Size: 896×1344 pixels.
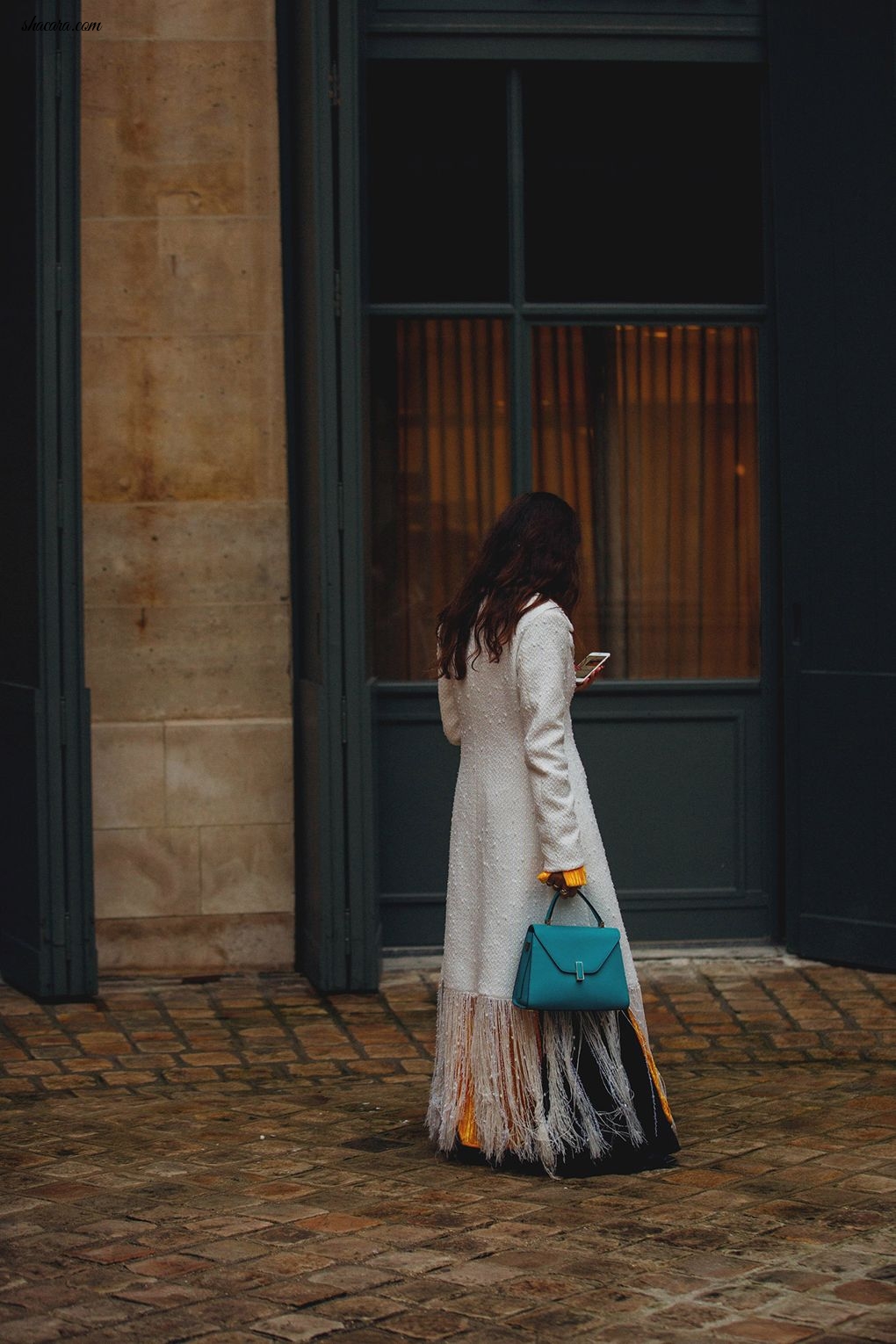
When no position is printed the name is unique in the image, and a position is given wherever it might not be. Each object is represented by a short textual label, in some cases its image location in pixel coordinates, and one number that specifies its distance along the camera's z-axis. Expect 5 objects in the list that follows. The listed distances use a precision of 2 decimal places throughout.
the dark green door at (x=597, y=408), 14.07
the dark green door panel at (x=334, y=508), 12.86
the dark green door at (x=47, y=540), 12.64
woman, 9.04
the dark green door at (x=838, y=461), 13.27
